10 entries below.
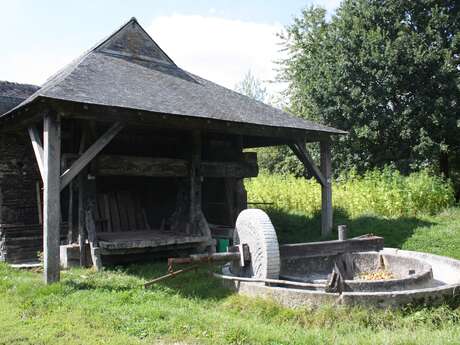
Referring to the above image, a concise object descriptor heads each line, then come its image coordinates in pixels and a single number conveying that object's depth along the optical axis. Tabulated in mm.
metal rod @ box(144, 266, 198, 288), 6066
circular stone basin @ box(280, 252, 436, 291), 6721
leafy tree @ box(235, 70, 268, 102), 40953
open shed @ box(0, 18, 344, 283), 7223
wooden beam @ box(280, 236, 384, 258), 6420
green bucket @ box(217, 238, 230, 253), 9578
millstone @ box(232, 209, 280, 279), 5805
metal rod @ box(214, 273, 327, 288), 5316
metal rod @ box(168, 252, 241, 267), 5956
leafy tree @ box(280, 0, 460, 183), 15555
